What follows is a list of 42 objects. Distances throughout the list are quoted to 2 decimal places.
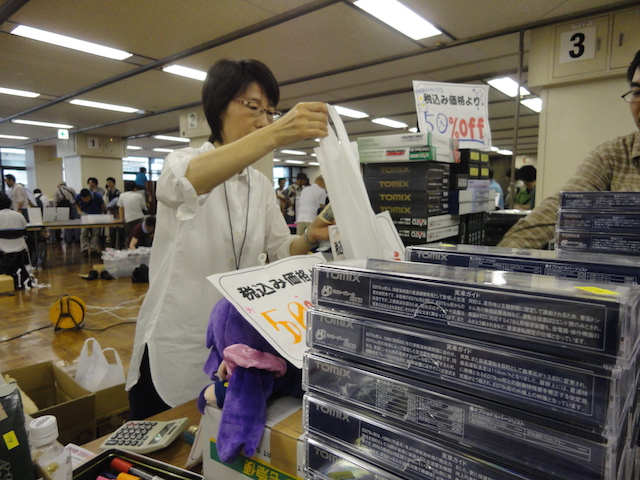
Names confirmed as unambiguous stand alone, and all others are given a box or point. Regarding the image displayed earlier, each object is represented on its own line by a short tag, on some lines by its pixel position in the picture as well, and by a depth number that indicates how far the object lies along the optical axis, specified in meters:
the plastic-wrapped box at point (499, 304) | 0.29
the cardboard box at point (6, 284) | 4.71
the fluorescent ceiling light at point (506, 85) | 4.81
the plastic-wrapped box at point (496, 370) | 0.29
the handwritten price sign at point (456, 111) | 1.75
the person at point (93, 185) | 8.65
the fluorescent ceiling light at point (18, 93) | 5.75
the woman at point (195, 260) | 1.12
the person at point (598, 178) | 0.96
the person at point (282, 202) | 7.68
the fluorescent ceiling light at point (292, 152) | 12.61
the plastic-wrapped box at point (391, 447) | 0.35
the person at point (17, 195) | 8.10
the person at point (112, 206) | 8.41
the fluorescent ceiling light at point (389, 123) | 7.52
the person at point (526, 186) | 4.83
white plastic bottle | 0.64
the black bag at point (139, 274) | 5.41
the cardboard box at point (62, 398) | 1.45
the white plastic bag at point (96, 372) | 1.82
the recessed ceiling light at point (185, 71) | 4.65
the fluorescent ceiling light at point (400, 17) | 3.03
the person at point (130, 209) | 6.95
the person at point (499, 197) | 5.88
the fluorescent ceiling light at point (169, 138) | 9.78
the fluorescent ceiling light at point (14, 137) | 9.97
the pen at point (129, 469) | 0.63
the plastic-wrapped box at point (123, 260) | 5.75
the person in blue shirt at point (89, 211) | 7.91
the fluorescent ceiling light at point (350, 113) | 6.61
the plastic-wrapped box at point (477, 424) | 0.30
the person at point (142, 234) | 5.80
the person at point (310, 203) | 5.74
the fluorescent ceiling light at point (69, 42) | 3.70
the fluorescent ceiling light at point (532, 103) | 5.67
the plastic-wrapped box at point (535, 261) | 0.48
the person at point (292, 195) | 7.59
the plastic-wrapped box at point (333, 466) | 0.42
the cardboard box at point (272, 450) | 0.54
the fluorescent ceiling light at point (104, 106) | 6.45
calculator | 0.75
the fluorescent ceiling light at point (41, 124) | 8.01
